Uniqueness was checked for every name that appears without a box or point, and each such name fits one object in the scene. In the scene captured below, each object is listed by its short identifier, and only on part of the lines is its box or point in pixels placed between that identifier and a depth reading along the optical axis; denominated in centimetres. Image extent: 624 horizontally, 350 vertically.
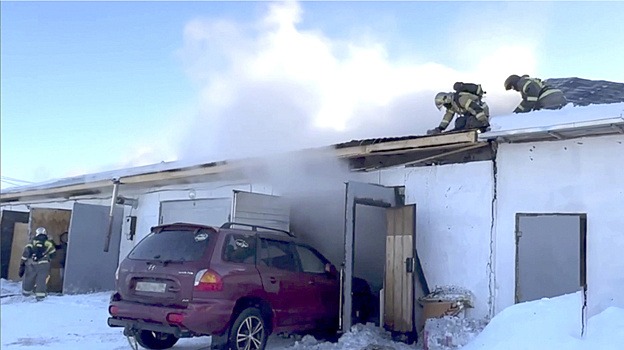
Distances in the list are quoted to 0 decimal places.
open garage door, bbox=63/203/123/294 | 1352
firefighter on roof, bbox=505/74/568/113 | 916
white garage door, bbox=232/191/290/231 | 944
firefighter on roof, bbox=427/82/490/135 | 884
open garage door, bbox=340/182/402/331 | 816
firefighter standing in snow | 1290
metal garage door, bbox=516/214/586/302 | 741
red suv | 647
